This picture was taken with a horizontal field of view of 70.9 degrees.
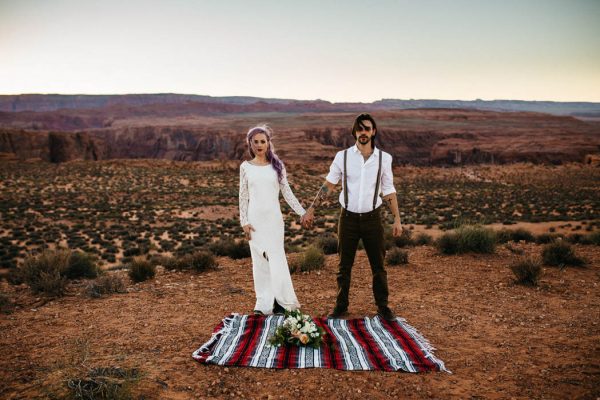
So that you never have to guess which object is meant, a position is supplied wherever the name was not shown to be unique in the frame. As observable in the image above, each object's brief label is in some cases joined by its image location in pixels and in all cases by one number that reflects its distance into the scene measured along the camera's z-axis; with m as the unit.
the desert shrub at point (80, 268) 8.06
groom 4.93
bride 5.32
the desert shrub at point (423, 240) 10.99
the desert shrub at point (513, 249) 9.07
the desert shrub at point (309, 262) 7.95
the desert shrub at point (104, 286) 6.53
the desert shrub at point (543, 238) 11.16
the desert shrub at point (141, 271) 7.65
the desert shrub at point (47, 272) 6.56
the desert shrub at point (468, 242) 8.89
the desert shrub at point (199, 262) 8.18
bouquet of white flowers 4.35
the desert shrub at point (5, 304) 5.93
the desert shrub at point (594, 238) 10.20
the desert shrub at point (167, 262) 8.45
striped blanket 4.12
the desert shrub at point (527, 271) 6.76
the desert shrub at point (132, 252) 14.45
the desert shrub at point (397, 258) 8.28
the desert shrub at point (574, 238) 10.64
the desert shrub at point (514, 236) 11.20
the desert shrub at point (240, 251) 9.72
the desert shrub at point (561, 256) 7.82
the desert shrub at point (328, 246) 10.25
